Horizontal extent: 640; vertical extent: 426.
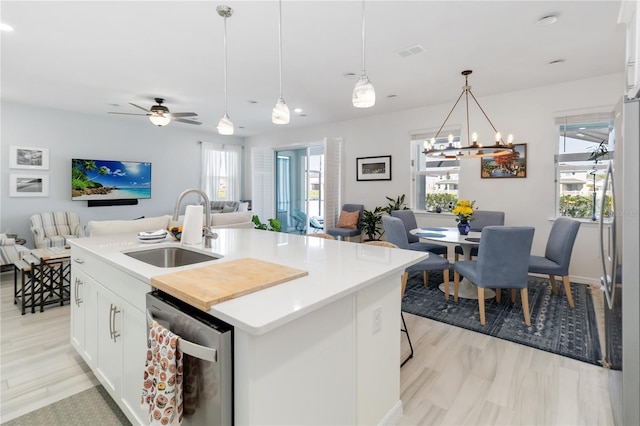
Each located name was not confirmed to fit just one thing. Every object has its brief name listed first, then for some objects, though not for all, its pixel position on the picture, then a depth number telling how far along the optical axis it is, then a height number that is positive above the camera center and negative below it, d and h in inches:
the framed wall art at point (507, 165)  177.6 +27.5
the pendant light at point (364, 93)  69.9 +26.9
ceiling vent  122.6 +64.9
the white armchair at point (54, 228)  194.9 -9.9
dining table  135.4 -12.3
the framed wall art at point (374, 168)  233.1 +34.3
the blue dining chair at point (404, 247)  133.7 -15.1
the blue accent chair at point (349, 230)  231.3 -13.3
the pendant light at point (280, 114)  80.4 +25.8
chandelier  130.8 +28.3
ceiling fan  171.0 +53.8
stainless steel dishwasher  40.3 -19.6
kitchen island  40.3 -19.5
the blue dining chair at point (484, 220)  173.1 -4.4
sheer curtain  301.7 +41.5
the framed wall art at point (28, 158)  201.8 +36.9
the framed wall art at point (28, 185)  202.7 +18.6
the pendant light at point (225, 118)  96.6 +31.1
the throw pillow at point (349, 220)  239.9 -5.8
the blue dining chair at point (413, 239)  164.2 -16.0
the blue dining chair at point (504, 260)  109.8 -17.2
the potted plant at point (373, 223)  233.1 -8.0
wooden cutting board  43.6 -10.9
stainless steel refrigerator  55.9 -10.2
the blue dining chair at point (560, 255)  124.4 -17.8
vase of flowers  145.2 -1.3
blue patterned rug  100.1 -40.4
